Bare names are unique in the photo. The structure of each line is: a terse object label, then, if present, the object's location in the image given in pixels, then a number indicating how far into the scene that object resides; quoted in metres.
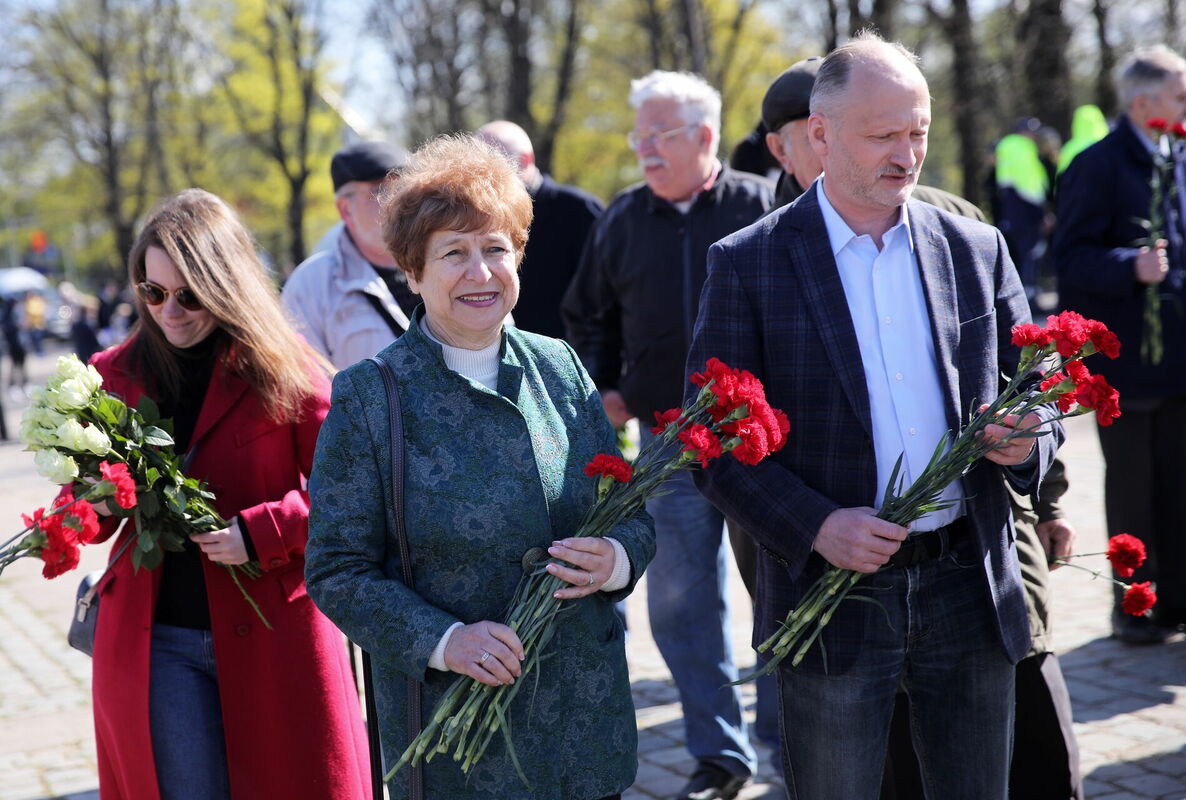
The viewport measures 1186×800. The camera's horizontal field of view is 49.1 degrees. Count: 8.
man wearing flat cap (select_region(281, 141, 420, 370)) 4.77
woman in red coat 3.30
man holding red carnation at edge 5.72
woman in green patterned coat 2.63
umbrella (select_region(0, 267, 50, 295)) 62.09
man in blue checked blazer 2.88
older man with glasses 4.90
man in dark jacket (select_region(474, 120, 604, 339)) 6.13
